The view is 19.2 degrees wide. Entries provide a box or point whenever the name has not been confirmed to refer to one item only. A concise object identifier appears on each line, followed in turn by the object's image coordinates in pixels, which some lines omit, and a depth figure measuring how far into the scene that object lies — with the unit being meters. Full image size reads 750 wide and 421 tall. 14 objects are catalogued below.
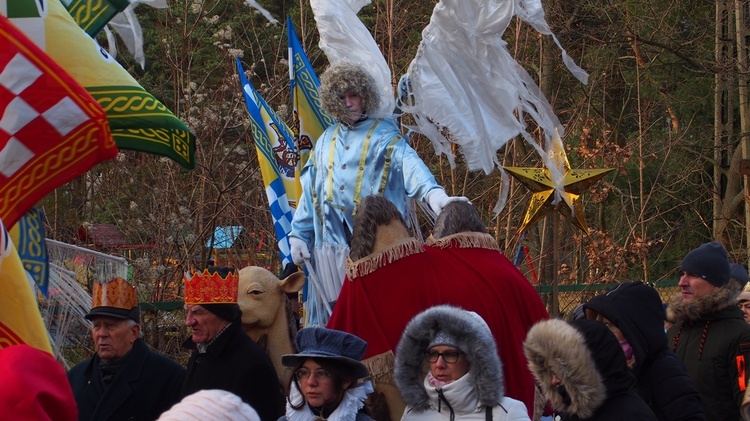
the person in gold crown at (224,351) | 9.84
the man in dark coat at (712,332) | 10.42
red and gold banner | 5.08
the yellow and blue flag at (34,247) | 7.15
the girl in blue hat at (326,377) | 8.00
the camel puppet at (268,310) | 11.48
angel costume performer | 12.12
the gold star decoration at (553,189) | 14.90
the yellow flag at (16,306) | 4.68
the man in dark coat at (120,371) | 9.86
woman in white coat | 7.98
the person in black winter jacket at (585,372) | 7.66
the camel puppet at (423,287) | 10.10
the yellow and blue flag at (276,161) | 14.36
